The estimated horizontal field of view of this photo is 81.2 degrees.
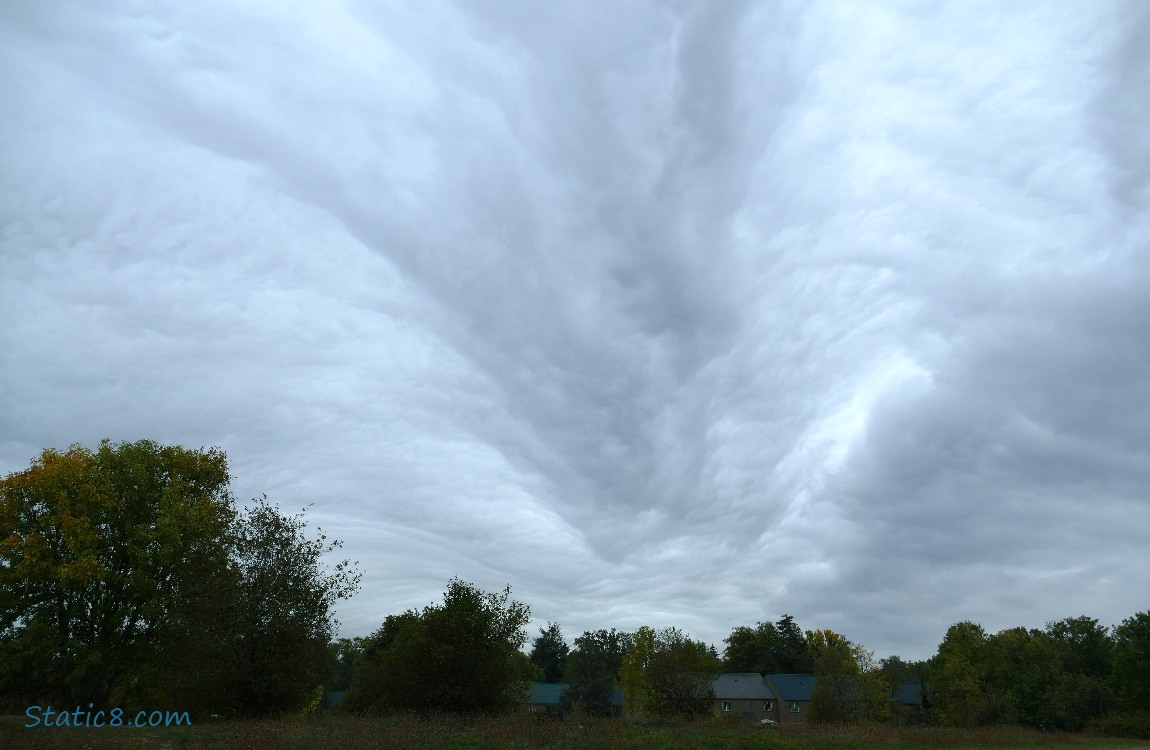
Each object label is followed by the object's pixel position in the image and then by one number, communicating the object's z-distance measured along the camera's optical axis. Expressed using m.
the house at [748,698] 87.62
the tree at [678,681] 44.94
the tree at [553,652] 111.31
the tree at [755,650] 110.06
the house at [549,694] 85.38
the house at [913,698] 78.39
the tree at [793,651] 108.97
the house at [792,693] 88.06
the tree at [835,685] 56.66
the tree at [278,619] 28.48
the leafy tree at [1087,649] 65.62
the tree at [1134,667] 49.56
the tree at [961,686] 54.56
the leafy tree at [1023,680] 53.69
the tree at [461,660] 33.19
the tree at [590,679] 65.38
